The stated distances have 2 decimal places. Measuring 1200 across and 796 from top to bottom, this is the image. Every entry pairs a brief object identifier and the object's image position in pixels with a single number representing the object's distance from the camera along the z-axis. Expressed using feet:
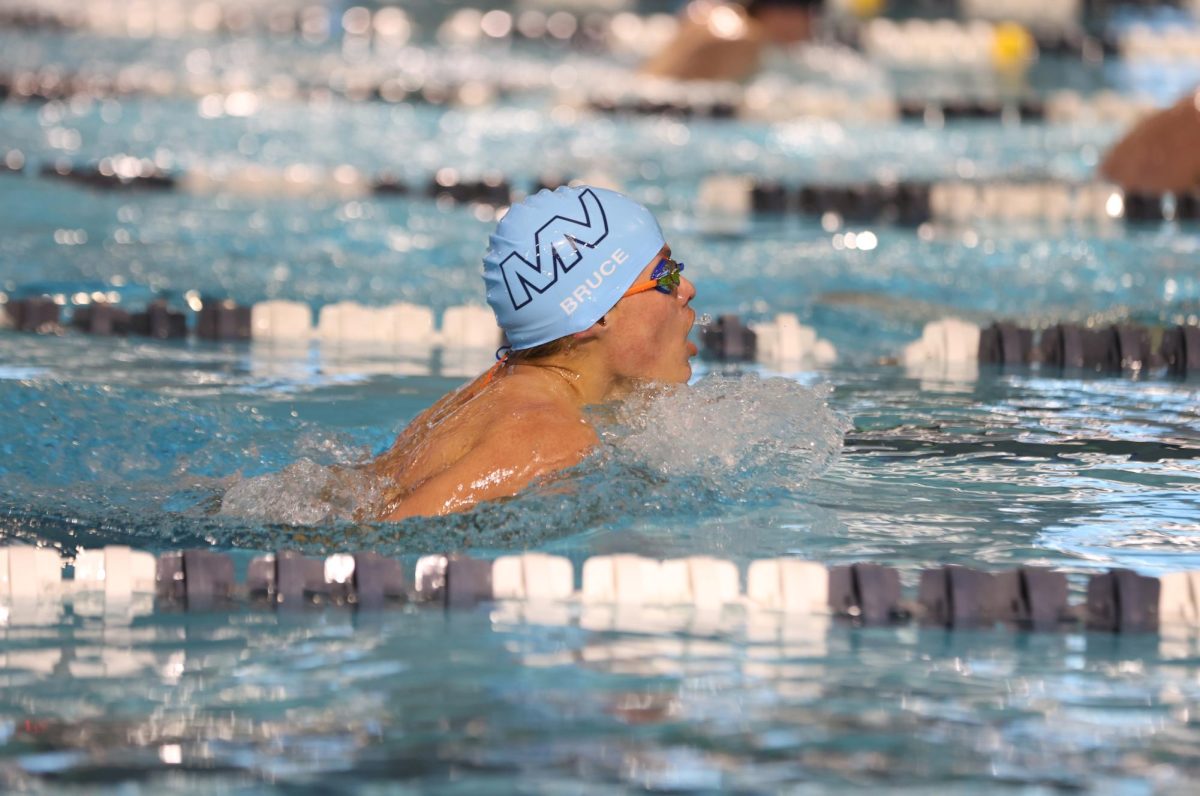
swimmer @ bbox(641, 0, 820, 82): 77.25
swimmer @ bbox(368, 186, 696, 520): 20.75
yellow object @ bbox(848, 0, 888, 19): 106.93
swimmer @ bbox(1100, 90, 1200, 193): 49.42
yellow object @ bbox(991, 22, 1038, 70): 96.17
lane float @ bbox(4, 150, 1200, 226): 50.49
